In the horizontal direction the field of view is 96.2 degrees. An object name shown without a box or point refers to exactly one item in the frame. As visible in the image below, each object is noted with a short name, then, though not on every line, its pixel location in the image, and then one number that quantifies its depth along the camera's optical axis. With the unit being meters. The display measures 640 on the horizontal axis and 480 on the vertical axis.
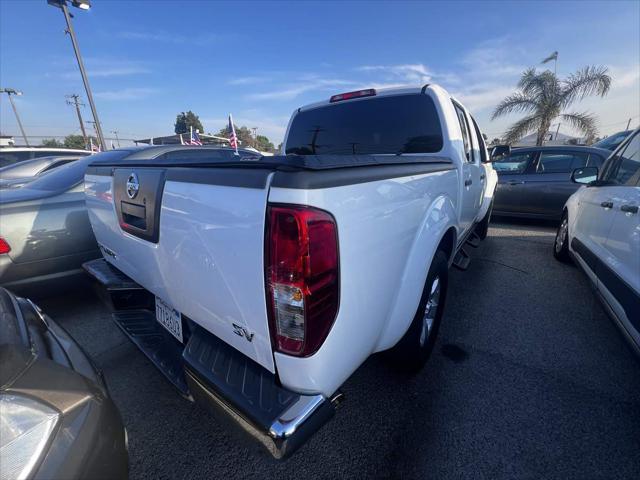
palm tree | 13.22
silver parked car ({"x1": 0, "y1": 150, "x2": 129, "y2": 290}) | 2.57
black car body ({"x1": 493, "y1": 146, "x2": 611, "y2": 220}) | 5.62
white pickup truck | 0.99
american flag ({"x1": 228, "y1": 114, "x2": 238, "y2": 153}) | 7.38
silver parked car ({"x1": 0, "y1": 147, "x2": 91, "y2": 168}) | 8.12
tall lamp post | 8.91
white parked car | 1.96
